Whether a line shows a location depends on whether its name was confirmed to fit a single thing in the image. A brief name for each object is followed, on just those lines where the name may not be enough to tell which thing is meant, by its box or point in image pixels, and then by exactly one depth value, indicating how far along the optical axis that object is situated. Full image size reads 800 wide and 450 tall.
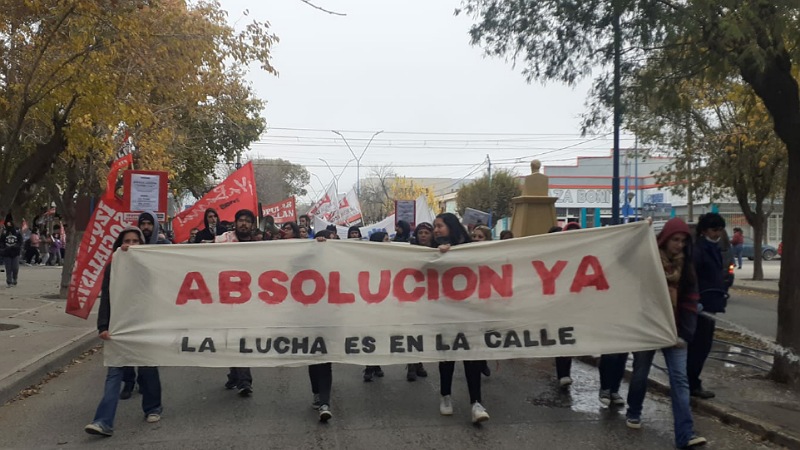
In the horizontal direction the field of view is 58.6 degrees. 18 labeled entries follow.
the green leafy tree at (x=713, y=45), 6.72
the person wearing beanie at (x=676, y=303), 5.71
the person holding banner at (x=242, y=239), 7.04
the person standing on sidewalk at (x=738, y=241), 26.17
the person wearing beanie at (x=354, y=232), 10.70
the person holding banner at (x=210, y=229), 9.66
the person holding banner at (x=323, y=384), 6.18
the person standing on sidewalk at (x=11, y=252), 17.89
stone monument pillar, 12.53
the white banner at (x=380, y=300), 6.09
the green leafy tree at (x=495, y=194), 54.38
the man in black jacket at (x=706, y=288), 6.68
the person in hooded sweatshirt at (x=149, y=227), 7.82
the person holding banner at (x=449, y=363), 6.08
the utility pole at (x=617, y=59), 7.78
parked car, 39.72
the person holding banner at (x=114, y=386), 5.70
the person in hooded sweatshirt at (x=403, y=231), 10.02
